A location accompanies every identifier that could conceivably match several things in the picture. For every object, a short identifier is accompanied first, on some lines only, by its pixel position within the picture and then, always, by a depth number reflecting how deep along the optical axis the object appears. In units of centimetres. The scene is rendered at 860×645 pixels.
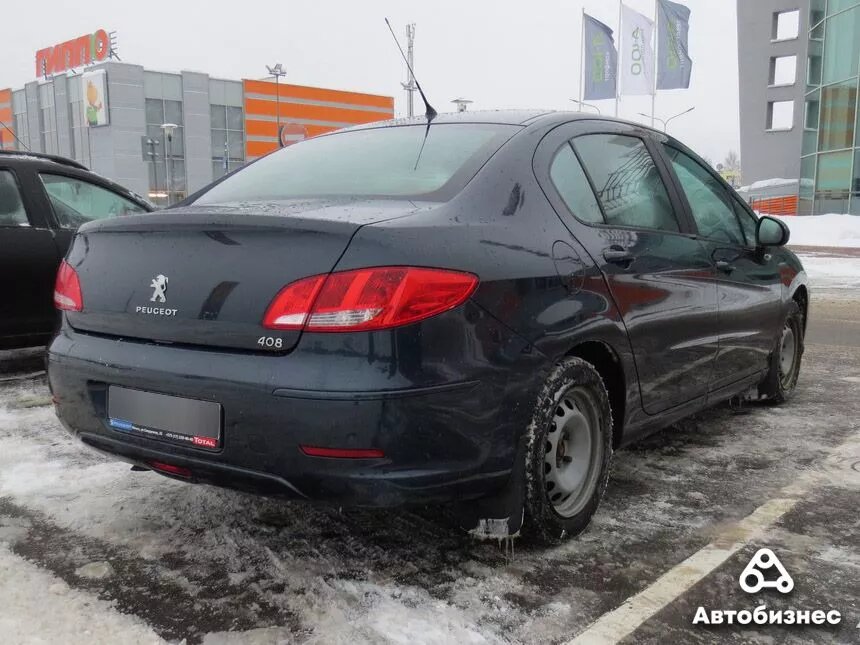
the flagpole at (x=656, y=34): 3045
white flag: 3078
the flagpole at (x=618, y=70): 3067
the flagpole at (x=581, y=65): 3138
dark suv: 547
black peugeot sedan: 226
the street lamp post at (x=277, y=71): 4473
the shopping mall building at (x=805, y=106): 2800
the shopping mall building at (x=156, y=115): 4475
